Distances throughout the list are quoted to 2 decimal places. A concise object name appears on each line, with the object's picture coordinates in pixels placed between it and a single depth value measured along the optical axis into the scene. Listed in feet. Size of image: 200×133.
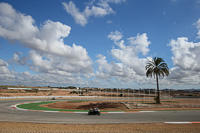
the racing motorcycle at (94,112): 71.12
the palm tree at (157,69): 115.65
